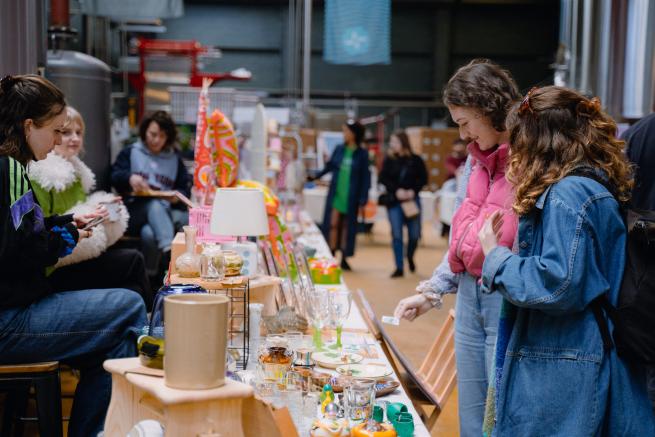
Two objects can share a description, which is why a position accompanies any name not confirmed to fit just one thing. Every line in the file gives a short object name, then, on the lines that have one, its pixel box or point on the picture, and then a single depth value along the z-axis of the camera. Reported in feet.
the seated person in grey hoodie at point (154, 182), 16.30
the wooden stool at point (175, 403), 5.48
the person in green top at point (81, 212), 11.21
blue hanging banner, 26.89
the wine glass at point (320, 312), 9.43
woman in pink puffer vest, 7.99
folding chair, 9.93
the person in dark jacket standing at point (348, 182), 28.96
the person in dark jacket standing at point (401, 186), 28.81
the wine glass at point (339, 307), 9.52
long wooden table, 7.38
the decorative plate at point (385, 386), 8.01
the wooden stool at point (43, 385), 8.26
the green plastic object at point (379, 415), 6.98
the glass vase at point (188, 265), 8.80
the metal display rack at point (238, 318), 8.26
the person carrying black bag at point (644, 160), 10.18
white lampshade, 9.25
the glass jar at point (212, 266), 8.73
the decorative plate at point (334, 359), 8.53
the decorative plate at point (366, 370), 8.29
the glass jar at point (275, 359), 7.46
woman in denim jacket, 6.21
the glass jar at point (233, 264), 9.03
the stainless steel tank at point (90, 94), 15.08
